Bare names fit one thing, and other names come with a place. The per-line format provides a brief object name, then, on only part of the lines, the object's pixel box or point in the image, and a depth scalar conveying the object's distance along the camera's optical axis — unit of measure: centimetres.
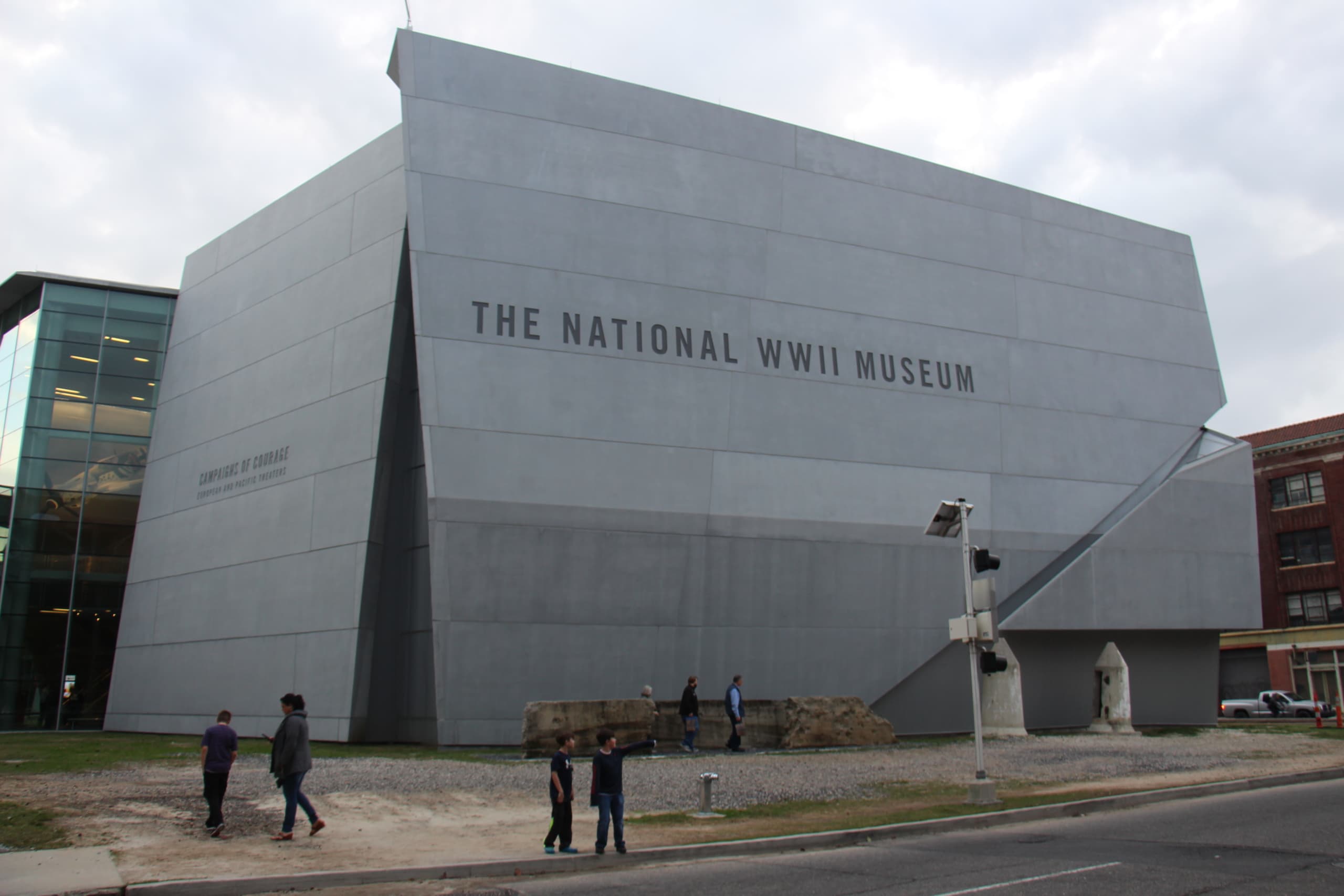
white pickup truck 4581
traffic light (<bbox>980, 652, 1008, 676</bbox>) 1434
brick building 5241
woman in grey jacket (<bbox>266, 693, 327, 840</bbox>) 1127
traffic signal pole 1466
